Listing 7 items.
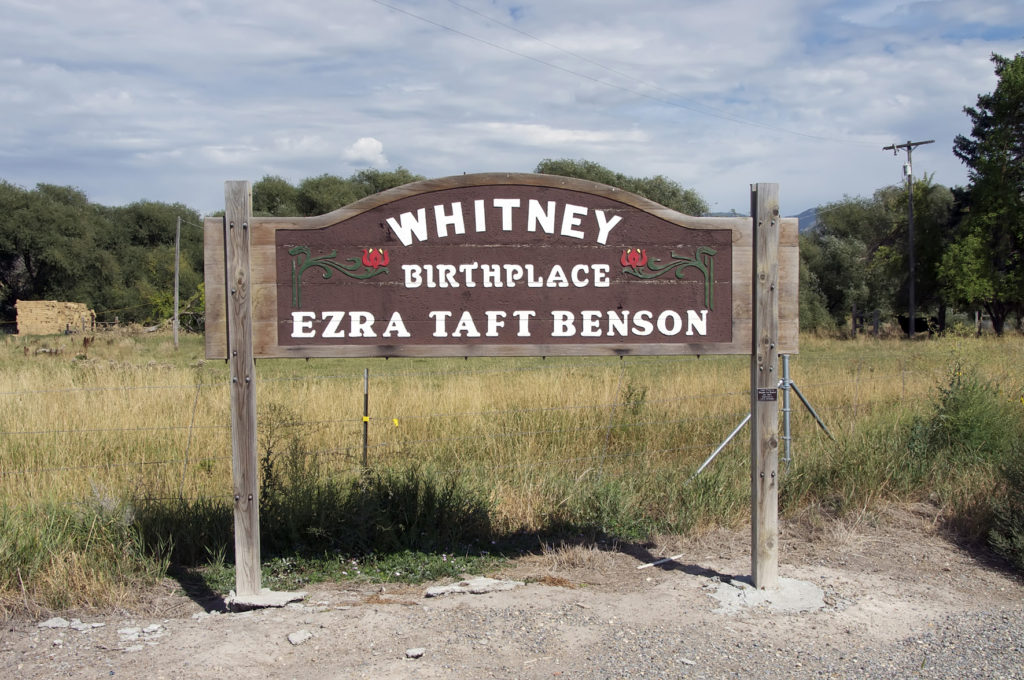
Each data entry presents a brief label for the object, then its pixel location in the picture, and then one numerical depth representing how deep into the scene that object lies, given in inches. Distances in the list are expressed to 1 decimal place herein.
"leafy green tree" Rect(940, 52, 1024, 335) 1320.1
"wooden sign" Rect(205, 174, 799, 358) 194.5
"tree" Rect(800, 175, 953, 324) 1565.0
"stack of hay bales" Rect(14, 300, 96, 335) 1422.2
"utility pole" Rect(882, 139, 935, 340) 1453.0
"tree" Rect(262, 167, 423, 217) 2036.2
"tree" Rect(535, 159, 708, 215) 1910.7
